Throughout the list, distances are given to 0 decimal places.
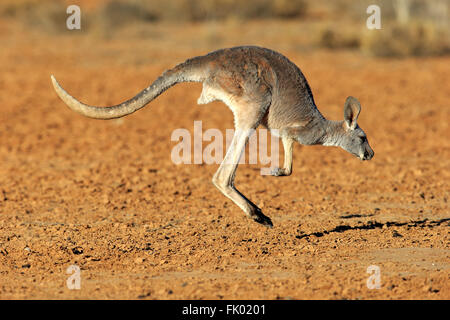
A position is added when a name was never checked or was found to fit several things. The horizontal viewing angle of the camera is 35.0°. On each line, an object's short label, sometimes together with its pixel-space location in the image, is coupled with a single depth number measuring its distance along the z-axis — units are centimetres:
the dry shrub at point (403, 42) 1716
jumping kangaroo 554
